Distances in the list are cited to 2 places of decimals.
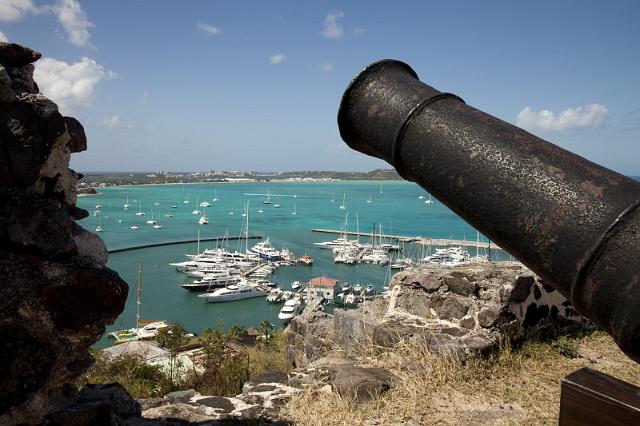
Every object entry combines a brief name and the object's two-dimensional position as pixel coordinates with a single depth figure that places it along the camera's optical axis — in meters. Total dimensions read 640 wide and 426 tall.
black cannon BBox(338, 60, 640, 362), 1.33
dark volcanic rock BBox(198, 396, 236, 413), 3.50
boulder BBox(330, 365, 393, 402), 3.64
